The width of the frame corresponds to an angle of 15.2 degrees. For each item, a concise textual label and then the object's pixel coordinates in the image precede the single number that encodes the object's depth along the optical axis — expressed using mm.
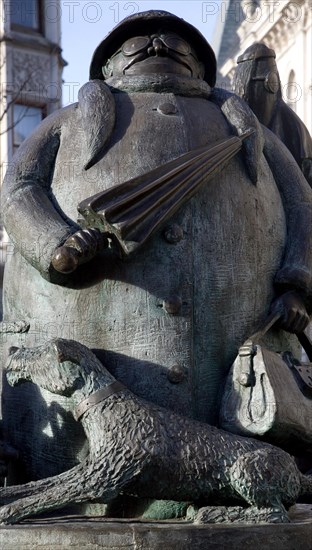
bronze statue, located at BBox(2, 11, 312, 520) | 4941
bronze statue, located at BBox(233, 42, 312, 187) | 6387
